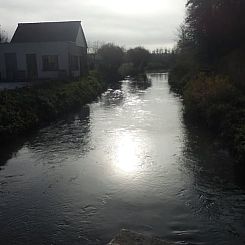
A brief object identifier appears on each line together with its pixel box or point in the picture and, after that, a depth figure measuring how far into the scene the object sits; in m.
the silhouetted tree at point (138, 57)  56.55
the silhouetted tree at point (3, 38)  47.75
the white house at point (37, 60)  24.50
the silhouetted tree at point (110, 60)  36.81
